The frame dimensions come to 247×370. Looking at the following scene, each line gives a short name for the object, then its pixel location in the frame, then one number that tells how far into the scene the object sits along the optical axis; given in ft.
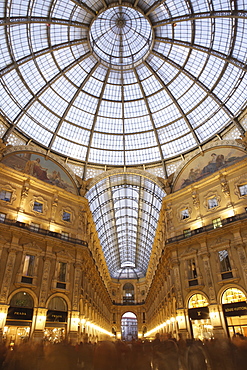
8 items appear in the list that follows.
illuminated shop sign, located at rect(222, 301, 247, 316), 78.31
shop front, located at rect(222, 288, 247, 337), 78.12
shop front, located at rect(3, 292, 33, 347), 78.79
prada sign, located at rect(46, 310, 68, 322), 87.10
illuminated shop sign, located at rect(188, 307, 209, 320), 86.69
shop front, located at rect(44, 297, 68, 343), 85.92
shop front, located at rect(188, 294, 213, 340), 86.02
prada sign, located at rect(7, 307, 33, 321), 79.56
